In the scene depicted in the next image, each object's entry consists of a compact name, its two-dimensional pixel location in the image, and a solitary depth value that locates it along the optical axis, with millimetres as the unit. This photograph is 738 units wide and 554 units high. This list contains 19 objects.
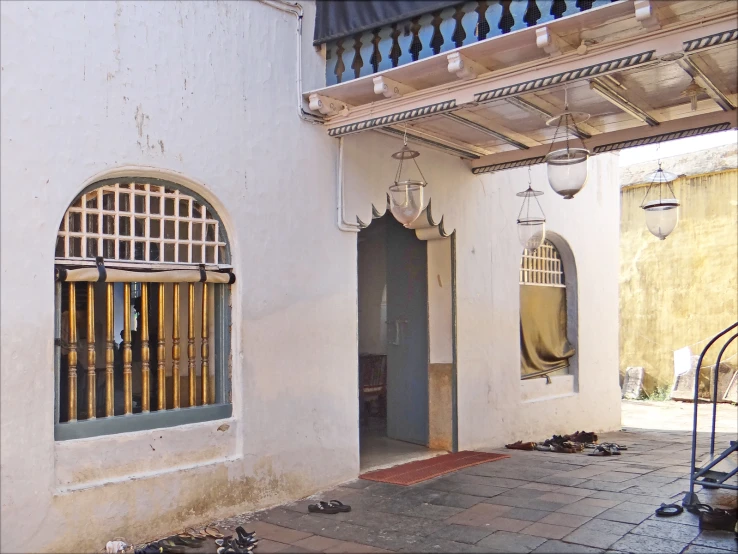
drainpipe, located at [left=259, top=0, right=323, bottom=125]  6082
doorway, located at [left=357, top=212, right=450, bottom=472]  8125
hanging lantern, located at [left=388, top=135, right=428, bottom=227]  6137
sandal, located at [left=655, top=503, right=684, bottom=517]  5133
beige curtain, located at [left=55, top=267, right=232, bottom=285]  4562
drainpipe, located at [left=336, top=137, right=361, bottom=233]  6473
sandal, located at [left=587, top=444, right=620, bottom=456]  7906
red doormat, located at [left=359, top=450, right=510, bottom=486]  6543
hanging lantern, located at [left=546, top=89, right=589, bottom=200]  5277
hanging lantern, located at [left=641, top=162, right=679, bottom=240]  7152
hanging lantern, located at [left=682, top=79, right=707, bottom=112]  5598
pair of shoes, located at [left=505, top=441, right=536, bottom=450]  8234
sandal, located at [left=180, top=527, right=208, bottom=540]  4825
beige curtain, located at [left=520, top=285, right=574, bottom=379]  9328
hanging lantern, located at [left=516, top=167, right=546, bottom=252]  7832
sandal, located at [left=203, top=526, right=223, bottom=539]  4859
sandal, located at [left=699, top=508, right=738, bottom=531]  4699
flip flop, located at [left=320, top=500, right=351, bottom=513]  5492
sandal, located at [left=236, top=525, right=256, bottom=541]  4770
